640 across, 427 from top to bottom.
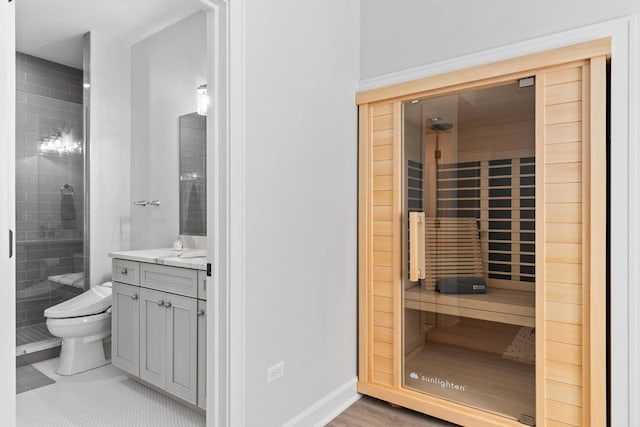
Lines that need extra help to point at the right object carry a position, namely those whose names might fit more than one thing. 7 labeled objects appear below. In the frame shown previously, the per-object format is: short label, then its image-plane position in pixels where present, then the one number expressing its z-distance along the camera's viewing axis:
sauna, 1.84
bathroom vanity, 2.18
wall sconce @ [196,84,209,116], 3.16
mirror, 3.21
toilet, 2.84
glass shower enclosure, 3.51
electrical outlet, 1.95
